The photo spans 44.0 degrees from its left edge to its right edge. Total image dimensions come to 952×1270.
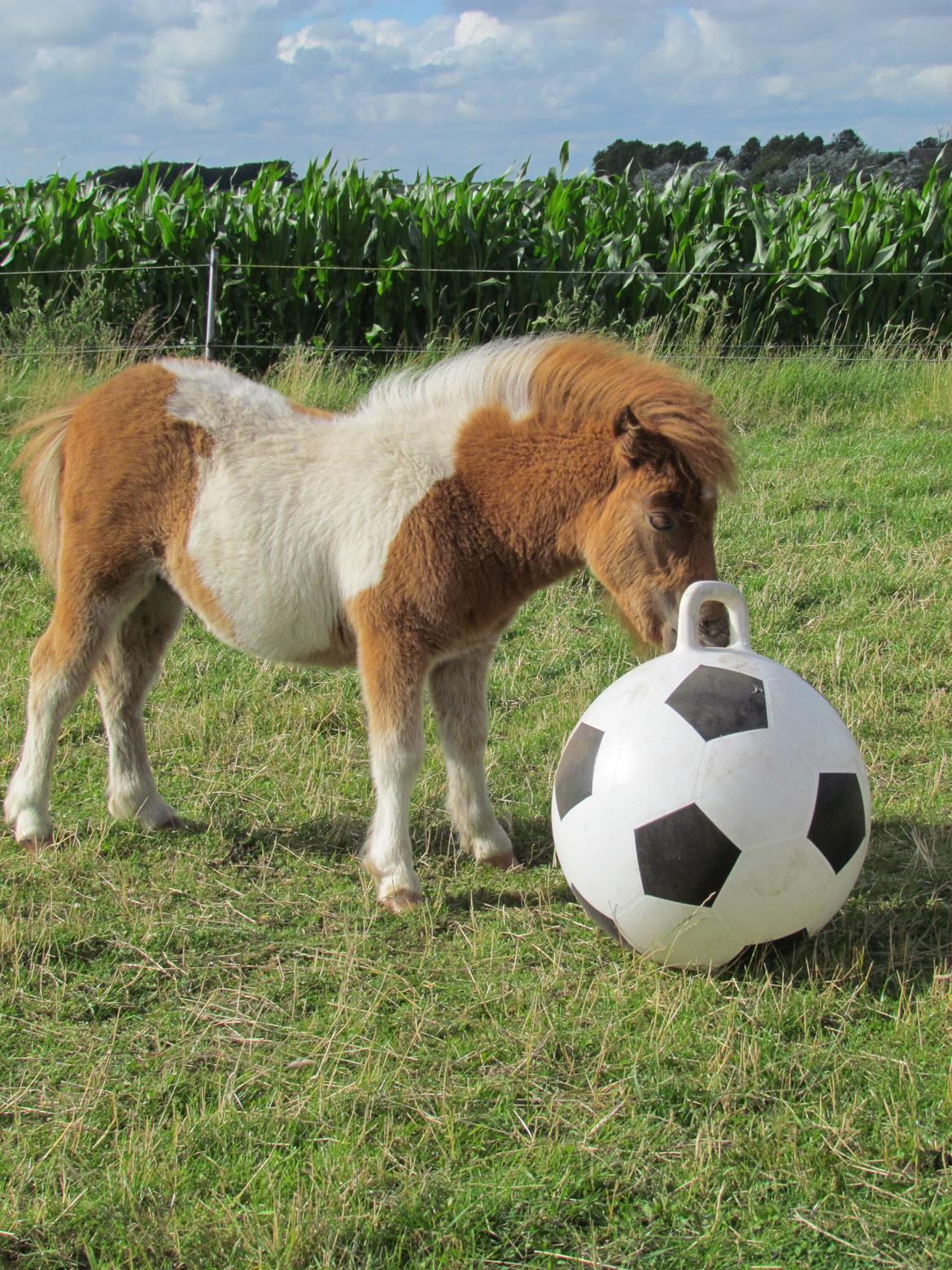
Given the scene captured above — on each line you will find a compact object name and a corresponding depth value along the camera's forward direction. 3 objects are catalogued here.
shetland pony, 4.11
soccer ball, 3.36
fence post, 10.87
